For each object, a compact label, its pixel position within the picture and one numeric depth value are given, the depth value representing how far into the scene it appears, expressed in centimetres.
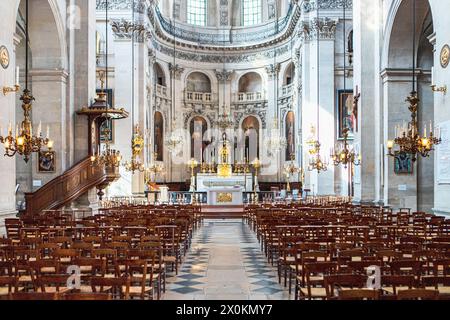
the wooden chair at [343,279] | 690
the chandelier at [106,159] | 2189
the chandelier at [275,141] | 4631
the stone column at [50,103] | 2252
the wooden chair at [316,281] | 802
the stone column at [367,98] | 2511
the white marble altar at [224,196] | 3172
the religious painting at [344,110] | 3422
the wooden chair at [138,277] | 805
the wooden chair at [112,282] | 688
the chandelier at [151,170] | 3625
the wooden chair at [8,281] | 664
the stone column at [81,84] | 2353
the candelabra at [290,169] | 4009
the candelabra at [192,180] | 3710
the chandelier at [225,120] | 4519
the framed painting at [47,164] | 2219
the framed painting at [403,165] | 2277
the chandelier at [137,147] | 2754
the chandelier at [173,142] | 4591
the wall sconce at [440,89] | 1645
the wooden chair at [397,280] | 690
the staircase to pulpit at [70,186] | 2019
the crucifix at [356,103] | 2624
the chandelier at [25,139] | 1360
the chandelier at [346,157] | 2442
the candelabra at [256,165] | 3631
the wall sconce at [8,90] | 1591
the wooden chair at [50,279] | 706
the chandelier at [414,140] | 1577
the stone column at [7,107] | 1603
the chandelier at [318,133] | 3306
